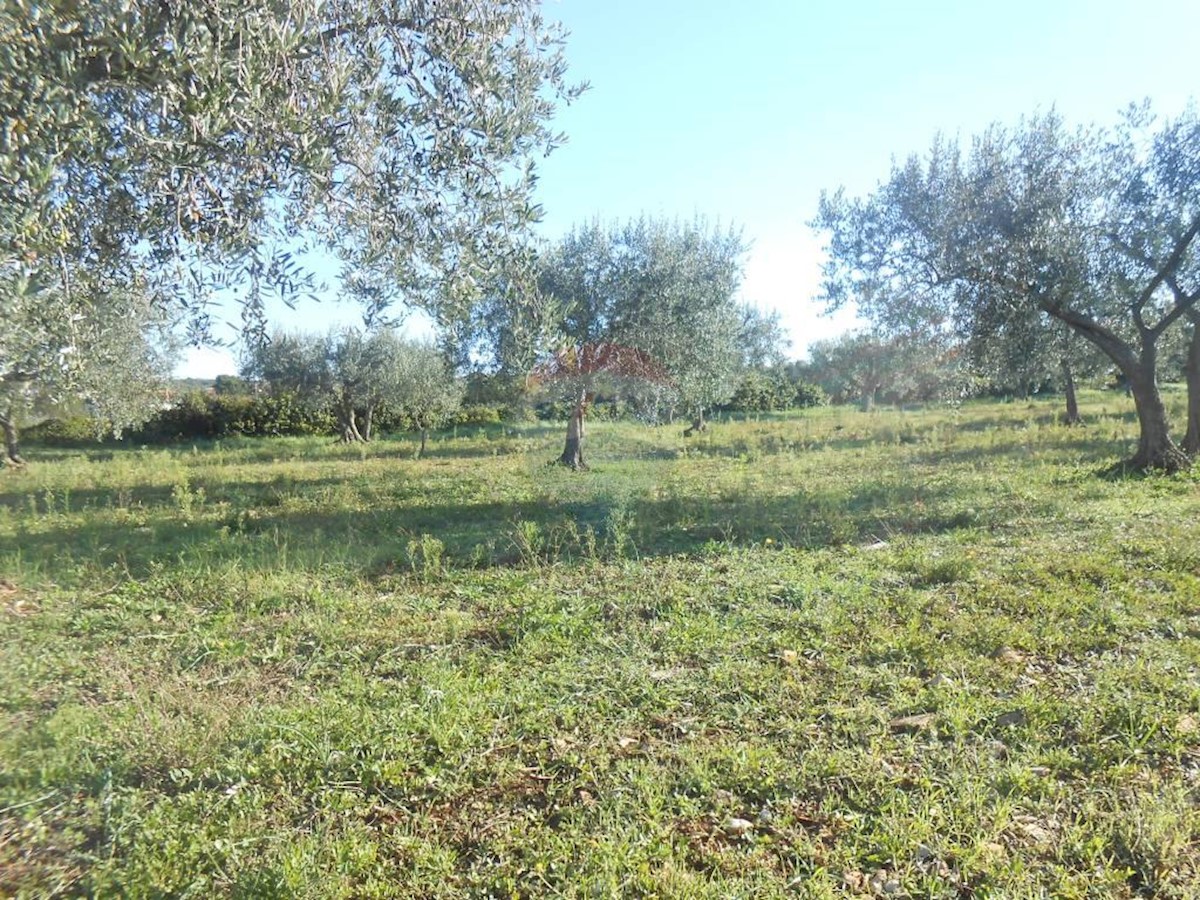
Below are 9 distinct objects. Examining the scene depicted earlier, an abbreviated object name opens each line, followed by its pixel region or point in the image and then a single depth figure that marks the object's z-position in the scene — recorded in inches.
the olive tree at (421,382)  1063.6
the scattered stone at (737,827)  114.7
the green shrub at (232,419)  1355.8
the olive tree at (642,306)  559.5
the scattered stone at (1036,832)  110.0
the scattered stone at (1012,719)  145.1
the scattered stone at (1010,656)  175.9
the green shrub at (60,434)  1272.1
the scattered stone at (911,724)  145.3
